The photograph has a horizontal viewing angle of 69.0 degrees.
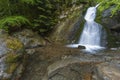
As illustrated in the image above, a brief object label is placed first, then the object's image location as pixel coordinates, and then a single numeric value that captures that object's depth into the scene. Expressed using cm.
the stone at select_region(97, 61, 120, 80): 219
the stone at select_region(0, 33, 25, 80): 299
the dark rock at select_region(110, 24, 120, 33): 503
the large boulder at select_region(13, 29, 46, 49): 484
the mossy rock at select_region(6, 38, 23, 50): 345
